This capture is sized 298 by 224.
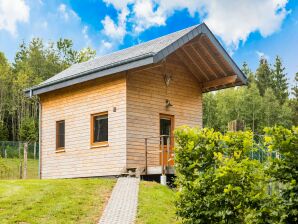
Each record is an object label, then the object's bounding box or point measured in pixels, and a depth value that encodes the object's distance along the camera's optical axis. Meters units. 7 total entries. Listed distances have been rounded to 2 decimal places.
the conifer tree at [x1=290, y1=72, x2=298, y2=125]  54.43
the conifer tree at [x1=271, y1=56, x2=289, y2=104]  61.59
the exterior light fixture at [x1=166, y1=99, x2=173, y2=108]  17.06
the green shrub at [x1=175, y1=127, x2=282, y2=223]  7.07
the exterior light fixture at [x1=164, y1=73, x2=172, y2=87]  17.17
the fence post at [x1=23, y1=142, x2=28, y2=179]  19.67
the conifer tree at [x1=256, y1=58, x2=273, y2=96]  63.22
